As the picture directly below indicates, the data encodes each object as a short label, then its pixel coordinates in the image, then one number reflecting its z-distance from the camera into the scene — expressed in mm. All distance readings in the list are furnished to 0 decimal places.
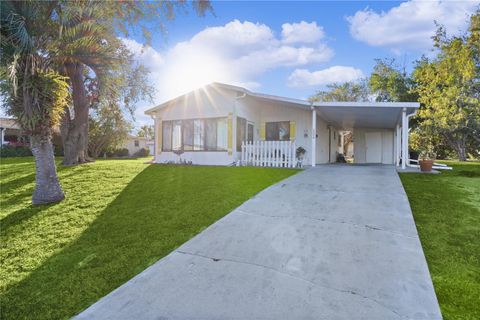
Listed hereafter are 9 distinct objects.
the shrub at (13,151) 22594
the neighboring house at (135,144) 34438
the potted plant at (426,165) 10414
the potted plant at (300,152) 13664
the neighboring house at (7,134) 24539
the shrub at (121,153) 29750
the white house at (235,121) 12742
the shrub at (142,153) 33366
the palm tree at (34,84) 6766
